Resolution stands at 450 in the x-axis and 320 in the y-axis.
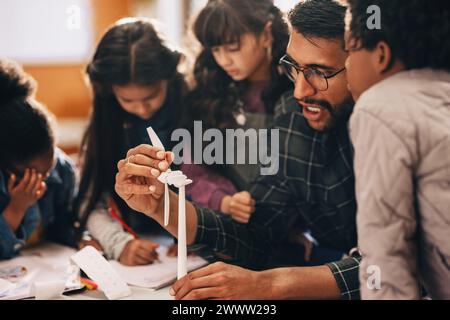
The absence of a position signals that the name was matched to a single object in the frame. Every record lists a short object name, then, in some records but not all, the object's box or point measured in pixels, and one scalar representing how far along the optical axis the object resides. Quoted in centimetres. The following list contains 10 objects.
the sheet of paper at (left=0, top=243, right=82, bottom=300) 110
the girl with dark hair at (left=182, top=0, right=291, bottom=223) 138
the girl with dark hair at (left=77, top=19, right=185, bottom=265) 140
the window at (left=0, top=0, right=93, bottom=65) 338
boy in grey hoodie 74
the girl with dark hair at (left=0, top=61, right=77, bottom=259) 131
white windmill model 97
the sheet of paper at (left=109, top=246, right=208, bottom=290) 115
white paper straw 101
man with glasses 104
